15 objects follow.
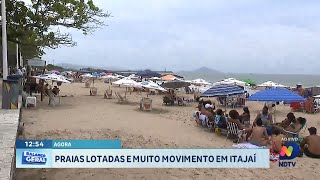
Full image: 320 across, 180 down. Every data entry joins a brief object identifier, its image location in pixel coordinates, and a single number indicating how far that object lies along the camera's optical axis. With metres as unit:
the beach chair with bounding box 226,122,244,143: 8.48
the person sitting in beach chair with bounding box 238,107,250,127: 9.13
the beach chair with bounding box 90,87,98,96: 20.40
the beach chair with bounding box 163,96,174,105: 16.39
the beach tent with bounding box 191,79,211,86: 25.42
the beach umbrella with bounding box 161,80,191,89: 17.81
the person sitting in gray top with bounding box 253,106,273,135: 9.05
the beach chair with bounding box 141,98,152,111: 13.67
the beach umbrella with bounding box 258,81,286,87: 24.94
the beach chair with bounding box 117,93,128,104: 16.20
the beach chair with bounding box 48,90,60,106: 14.02
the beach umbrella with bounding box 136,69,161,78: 28.56
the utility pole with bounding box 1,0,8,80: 10.75
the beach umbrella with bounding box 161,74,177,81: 27.03
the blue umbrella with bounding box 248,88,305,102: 9.03
